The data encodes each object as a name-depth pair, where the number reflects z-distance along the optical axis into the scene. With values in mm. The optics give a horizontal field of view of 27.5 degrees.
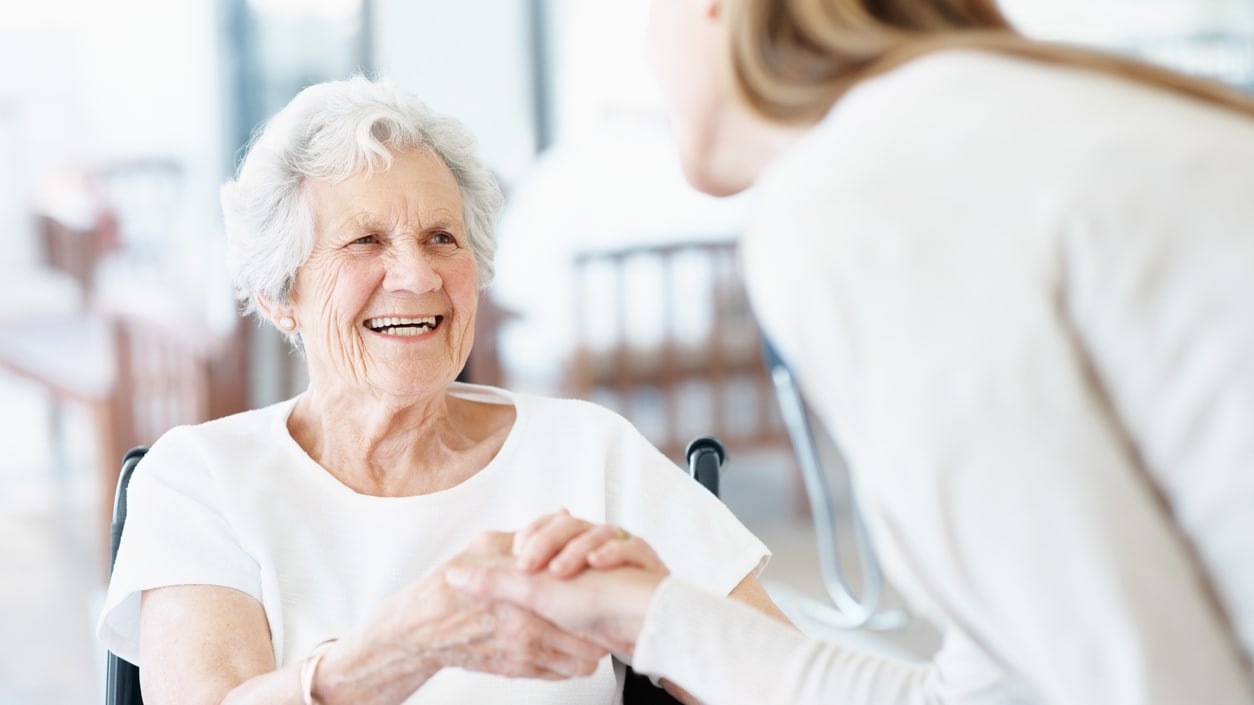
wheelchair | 1770
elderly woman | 1729
